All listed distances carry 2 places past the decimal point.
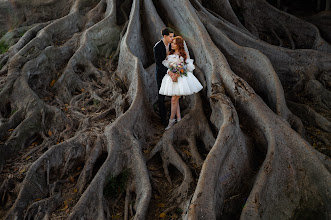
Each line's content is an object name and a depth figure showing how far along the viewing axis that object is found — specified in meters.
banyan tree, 3.85
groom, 4.78
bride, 4.75
